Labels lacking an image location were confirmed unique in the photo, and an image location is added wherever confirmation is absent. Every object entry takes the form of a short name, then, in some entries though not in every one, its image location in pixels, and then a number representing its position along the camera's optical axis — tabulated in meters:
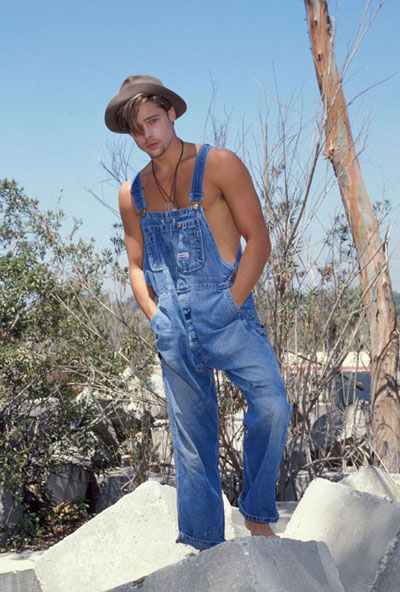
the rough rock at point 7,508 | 5.96
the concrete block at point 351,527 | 2.84
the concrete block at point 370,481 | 3.78
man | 2.70
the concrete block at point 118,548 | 3.19
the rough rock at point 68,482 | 6.34
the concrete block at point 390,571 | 2.75
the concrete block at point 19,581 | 3.33
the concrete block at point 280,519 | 3.37
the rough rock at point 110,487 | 6.35
